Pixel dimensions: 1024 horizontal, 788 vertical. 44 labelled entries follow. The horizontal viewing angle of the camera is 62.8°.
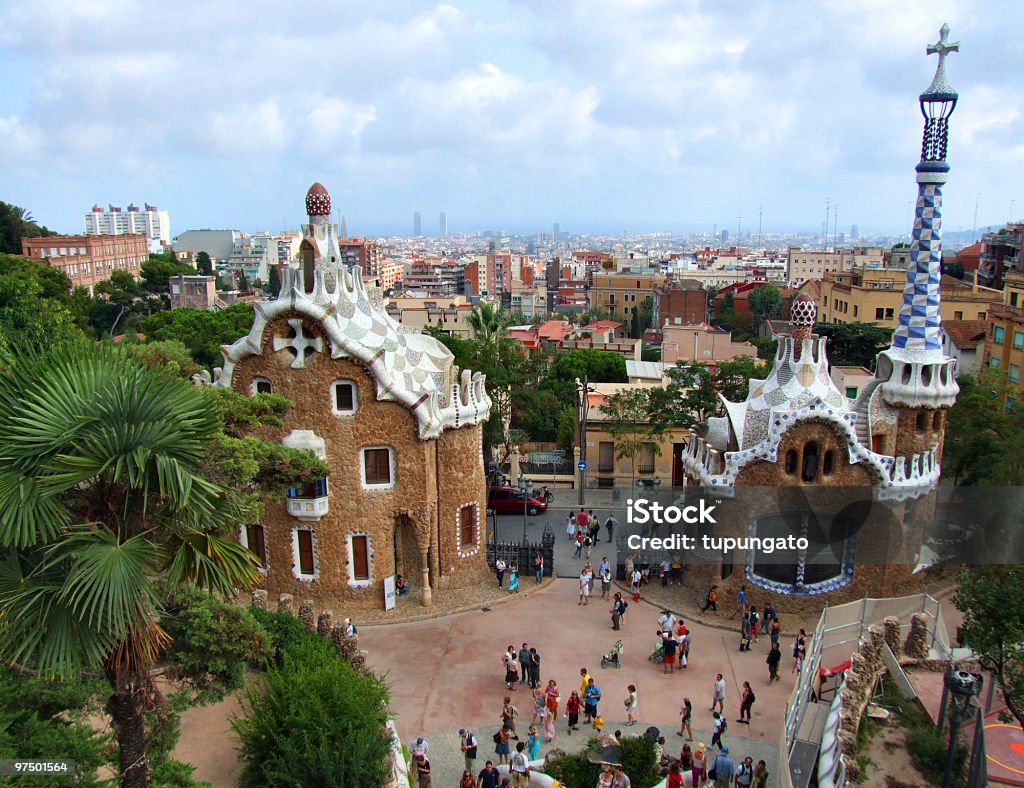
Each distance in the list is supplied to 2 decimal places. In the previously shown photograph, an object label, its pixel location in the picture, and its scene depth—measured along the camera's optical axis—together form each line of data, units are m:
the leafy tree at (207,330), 42.56
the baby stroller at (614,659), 21.80
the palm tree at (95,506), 9.20
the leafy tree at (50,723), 12.44
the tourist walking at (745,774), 16.17
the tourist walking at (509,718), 18.38
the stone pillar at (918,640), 20.70
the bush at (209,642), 14.93
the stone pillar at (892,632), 20.31
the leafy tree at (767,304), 94.69
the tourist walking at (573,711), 19.11
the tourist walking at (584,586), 25.62
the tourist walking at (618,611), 23.86
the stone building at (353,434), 23.97
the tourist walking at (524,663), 20.95
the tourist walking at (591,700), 18.98
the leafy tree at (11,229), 80.25
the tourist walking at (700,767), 16.44
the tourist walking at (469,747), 17.41
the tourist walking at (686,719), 18.55
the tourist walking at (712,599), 24.47
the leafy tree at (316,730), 14.46
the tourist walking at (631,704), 19.07
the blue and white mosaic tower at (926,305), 23.78
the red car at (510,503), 33.81
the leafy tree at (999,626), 14.86
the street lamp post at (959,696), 12.93
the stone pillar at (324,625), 20.12
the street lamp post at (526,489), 33.09
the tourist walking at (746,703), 19.11
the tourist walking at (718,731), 17.89
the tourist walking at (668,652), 21.48
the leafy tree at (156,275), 77.94
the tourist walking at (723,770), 16.26
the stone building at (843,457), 23.56
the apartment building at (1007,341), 41.59
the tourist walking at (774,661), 20.84
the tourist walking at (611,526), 31.62
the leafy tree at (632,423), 35.78
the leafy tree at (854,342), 58.44
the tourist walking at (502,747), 17.42
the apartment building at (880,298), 59.50
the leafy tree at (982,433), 27.14
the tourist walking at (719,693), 19.30
